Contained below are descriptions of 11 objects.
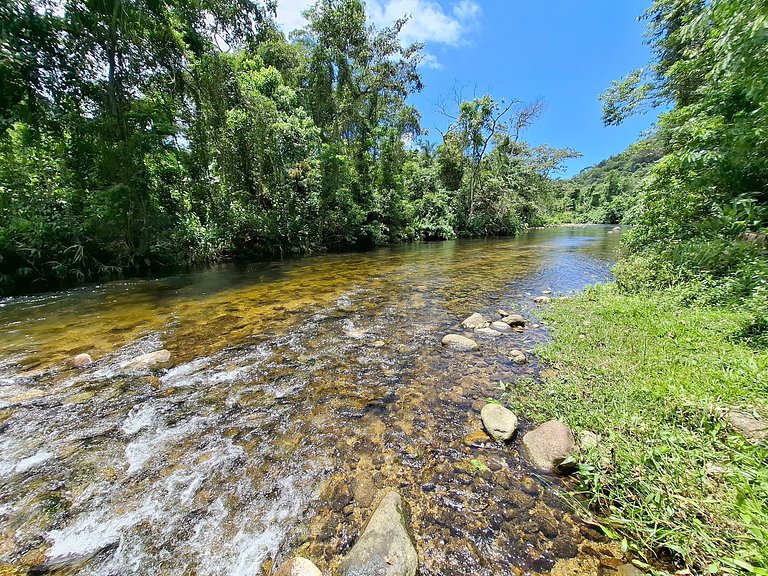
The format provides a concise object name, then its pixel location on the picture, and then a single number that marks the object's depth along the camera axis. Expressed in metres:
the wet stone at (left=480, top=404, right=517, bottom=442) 2.74
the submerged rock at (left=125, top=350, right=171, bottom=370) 4.11
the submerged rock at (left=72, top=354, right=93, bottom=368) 4.18
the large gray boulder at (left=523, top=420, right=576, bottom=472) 2.41
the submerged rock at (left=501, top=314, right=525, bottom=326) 5.31
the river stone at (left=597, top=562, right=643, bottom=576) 1.65
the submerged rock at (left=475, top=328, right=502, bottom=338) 4.99
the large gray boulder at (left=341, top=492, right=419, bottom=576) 1.70
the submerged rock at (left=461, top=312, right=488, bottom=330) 5.35
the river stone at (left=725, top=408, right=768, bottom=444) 2.07
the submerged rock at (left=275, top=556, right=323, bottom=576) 1.70
